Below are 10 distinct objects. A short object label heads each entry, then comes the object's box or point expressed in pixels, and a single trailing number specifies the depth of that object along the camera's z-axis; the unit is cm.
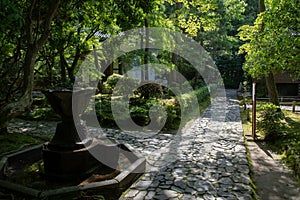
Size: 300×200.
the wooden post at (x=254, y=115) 829
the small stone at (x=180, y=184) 479
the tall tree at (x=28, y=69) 330
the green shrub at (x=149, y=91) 1289
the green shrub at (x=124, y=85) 1344
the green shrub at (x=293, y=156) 550
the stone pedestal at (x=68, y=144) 493
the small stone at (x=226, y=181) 491
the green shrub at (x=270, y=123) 814
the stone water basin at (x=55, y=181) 420
